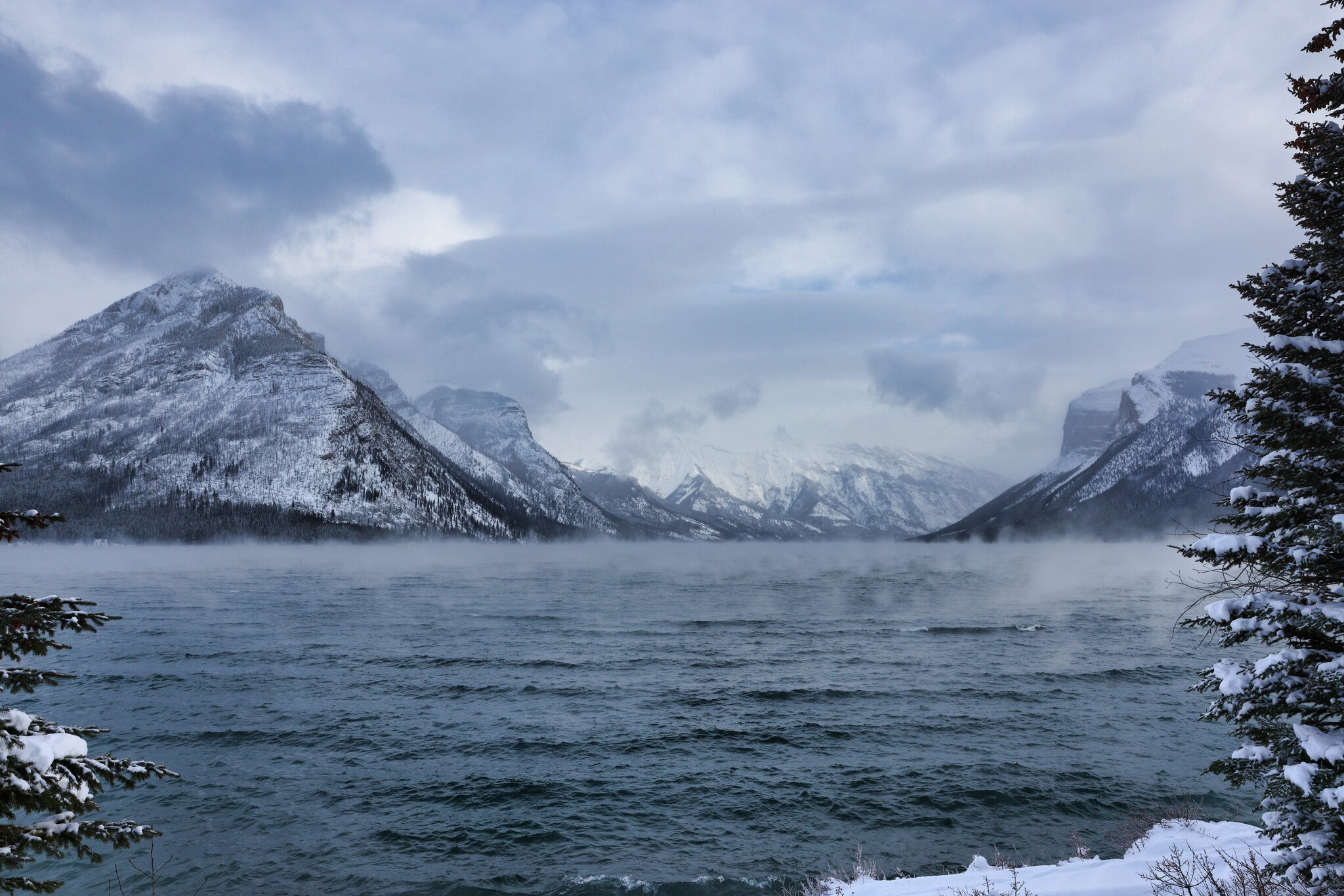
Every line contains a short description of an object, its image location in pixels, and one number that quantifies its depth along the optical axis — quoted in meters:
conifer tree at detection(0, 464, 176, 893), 7.84
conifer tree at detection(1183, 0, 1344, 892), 11.27
